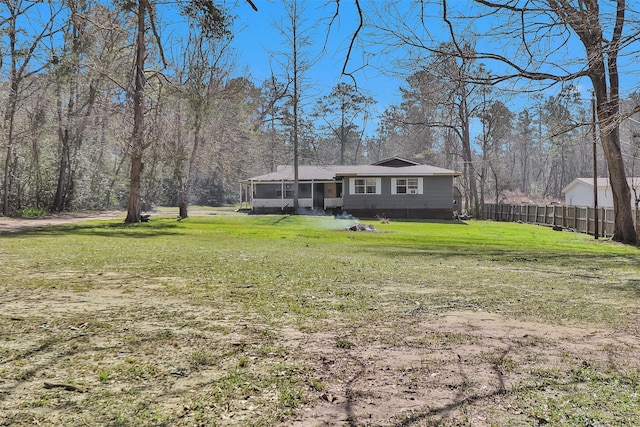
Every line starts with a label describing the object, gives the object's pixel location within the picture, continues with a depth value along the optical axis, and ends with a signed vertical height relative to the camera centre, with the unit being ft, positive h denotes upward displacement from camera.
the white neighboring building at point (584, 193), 112.16 +3.05
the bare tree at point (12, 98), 67.62 +15.08
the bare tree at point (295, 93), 96.12 +23.79
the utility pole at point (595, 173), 52.93 +4.18
